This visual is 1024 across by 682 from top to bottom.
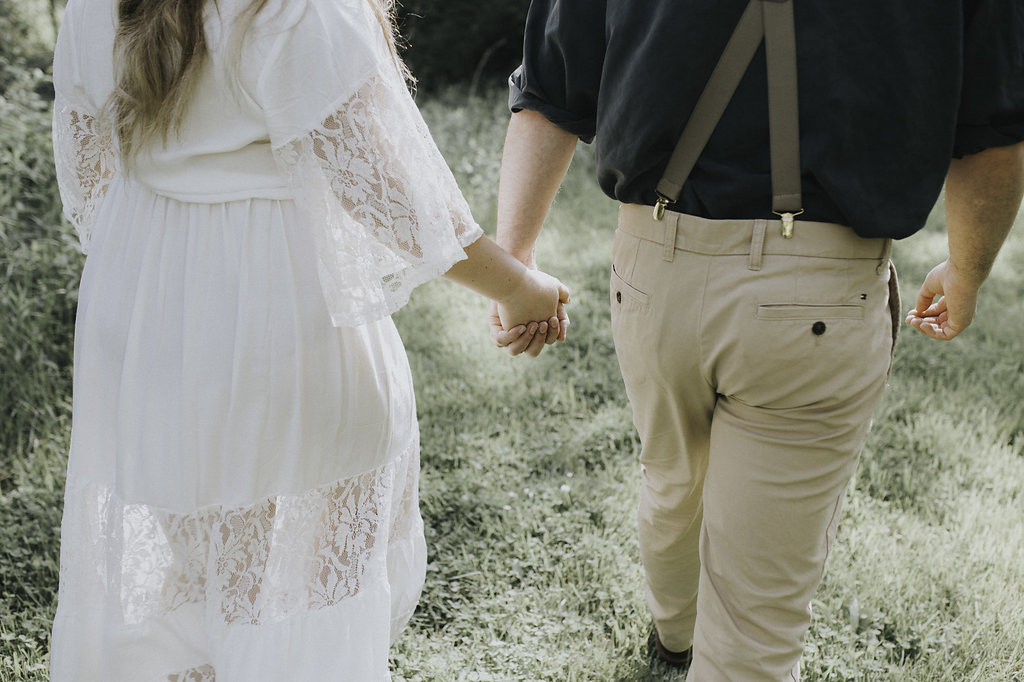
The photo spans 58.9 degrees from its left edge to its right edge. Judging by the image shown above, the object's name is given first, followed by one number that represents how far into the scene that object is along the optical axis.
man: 1.59
